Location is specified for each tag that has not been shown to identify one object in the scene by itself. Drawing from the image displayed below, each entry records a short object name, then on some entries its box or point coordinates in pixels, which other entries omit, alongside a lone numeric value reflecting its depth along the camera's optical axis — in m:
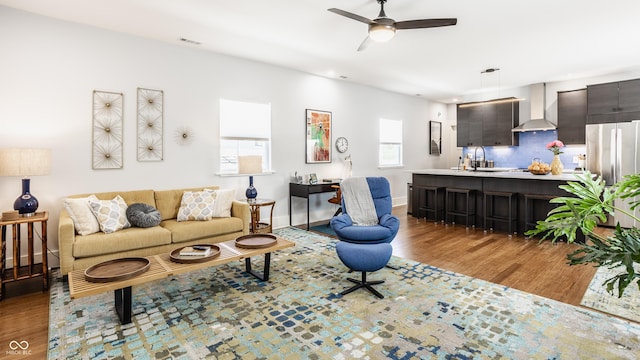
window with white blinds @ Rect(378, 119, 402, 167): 8.03
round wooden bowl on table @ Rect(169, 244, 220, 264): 2.82
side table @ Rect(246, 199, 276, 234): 5.01
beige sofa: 3.26
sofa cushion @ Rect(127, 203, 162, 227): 3.81
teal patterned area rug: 2.21
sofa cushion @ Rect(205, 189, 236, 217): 4.43
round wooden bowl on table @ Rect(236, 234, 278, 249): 3.27
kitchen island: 5.24
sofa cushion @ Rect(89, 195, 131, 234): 3.63
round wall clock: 6.90
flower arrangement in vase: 5.29
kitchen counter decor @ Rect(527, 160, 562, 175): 5.48
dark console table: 5.70
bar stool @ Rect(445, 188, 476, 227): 6.04
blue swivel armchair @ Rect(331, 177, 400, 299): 3.05
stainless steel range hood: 7.25
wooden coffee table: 2.32
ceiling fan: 3.30
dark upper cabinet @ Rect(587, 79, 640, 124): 6.15
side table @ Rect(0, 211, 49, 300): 3.12
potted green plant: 1.57
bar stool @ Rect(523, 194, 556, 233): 5.22
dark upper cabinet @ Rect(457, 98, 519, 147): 8.01
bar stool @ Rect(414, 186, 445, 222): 6.46
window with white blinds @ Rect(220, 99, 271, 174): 5.32
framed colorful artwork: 6.36
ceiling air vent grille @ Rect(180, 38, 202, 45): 4.52
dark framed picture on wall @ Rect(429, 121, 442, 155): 9.37
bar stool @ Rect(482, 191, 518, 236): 5.41
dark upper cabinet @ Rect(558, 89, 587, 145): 6.84
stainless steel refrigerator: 5.70
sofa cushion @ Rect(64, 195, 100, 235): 3.50
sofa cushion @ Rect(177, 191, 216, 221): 4.26
